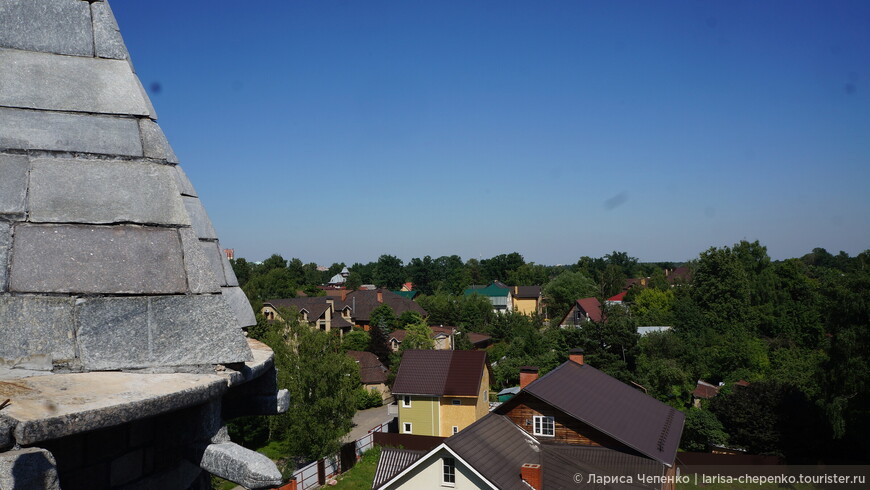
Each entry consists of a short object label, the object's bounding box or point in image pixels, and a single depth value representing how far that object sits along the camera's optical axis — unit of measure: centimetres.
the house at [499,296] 8688
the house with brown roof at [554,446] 1700
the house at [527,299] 8875
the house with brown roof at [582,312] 6688
